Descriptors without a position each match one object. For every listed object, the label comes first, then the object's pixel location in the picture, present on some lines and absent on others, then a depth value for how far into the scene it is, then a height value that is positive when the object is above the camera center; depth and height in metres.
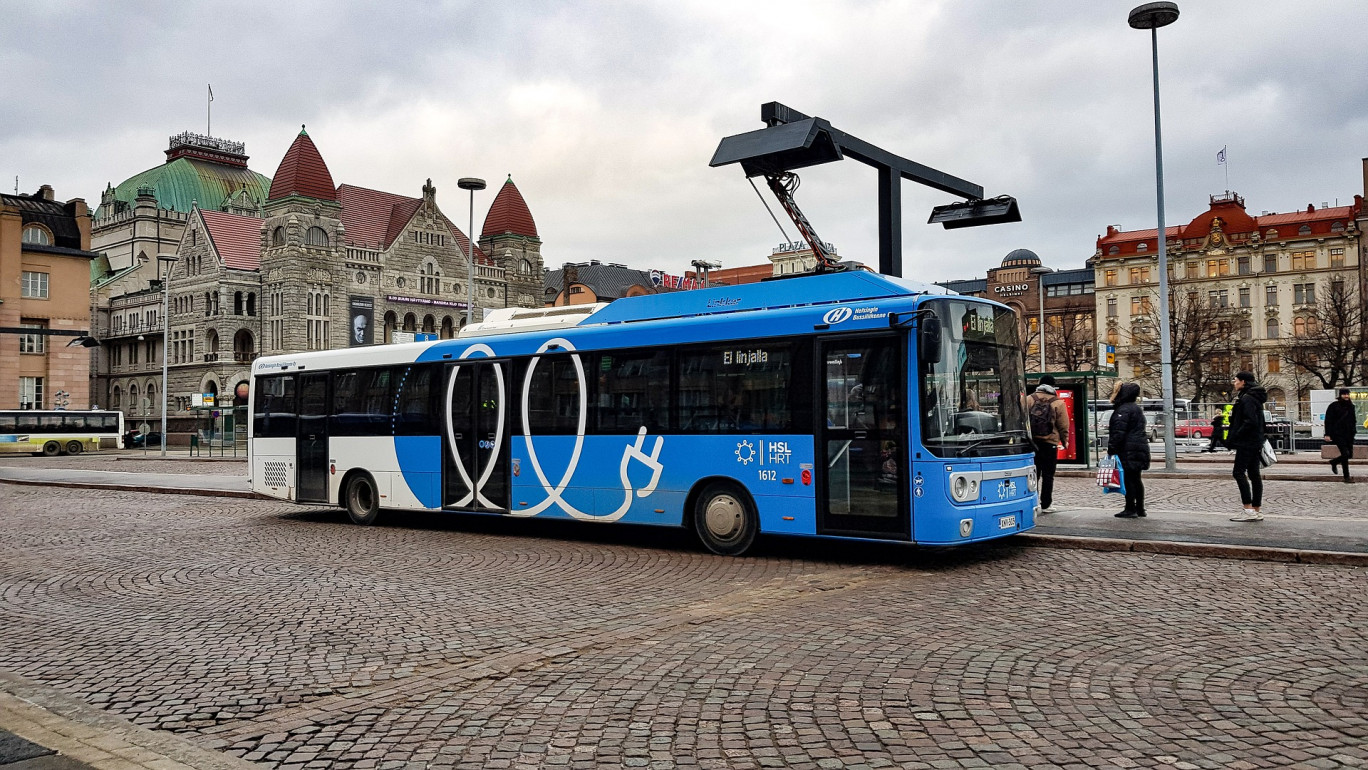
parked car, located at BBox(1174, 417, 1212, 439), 50.17 -0.85
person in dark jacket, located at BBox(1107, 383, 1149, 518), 13.84 -0.33
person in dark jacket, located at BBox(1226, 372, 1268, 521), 13.09 -0.31
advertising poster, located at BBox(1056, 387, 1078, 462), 24.83 -0.16
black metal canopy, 13.39 +3.49
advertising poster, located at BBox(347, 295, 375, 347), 92.12 +9.14
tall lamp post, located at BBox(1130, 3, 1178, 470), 23.03 +5.67
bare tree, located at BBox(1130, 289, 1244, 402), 55.47 +3.87
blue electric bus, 10.53 +0.04
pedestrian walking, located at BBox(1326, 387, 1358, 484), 21.42 -0.34
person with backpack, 14.82 -0.10
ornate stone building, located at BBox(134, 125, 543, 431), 88.88 +12.86
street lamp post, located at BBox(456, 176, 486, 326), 35.78 +8.08
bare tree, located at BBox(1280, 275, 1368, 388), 50.19 +3.30
